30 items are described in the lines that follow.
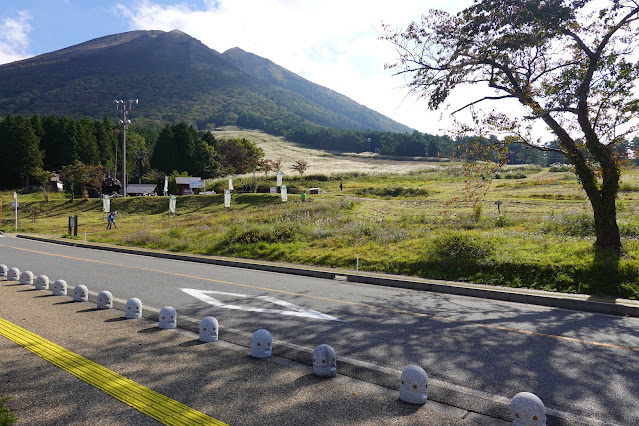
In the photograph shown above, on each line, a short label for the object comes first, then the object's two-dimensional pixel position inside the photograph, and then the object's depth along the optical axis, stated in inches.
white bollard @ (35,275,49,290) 394.6
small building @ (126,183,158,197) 2364.7
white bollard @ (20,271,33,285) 418.3
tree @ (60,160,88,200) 2146.9
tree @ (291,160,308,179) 2667.8
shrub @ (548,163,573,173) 2665.6
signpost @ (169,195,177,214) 1396.9
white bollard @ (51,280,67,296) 364.8
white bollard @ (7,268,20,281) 444.5
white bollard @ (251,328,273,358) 220.1
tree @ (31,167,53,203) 2235.0
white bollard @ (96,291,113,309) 322.0
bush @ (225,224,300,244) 774.5
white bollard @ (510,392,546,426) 147.6
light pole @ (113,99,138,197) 1881.2
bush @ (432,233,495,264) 506.6
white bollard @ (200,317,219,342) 245.6
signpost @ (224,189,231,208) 1303.0
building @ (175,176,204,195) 2273.6
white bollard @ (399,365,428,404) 171.6
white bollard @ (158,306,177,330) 270.4
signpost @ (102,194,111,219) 1473.1
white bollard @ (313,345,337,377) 196.9
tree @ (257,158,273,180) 2507.4
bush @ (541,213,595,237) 590.2
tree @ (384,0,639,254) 450.9
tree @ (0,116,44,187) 2491.4
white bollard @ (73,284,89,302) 346.6
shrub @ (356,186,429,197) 1855.6
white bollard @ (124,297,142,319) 296.5
